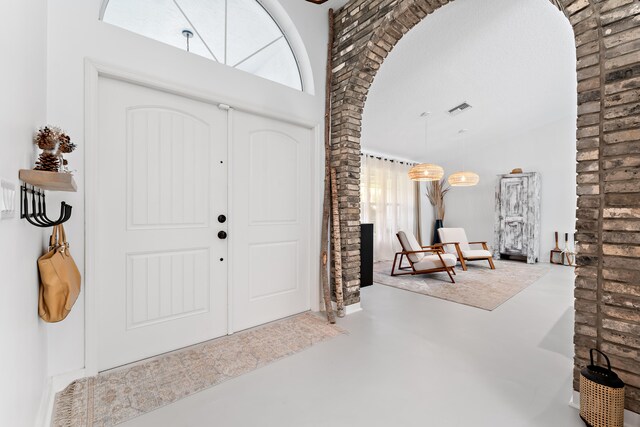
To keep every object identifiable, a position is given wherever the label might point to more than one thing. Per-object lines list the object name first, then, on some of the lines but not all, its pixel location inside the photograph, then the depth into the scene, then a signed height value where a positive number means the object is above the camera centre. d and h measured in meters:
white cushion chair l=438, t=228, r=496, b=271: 5.41 -0.71
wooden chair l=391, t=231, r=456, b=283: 4.67 -0.79
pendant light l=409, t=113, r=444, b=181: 4.68 +0.67
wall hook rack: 1.20 +0.02
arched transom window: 2.10 +1.52
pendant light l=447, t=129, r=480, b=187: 5.56 +0.66
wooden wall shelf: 1.16 +0.14
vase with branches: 8.02 +0.47
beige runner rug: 1.58 -1.09
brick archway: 1.39 +0.15
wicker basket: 1.35 -0.89
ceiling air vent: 5.06 +1.89
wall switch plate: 0.87 +0.04
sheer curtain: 6.48 +0.28
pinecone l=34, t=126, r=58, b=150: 1.34 +0.35
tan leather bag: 1.43 -0.38
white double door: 1.98 -0.07
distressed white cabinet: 6.36 -0.11
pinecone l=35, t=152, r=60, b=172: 1.34 +0.24
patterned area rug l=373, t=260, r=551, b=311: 3.67 -1.09
